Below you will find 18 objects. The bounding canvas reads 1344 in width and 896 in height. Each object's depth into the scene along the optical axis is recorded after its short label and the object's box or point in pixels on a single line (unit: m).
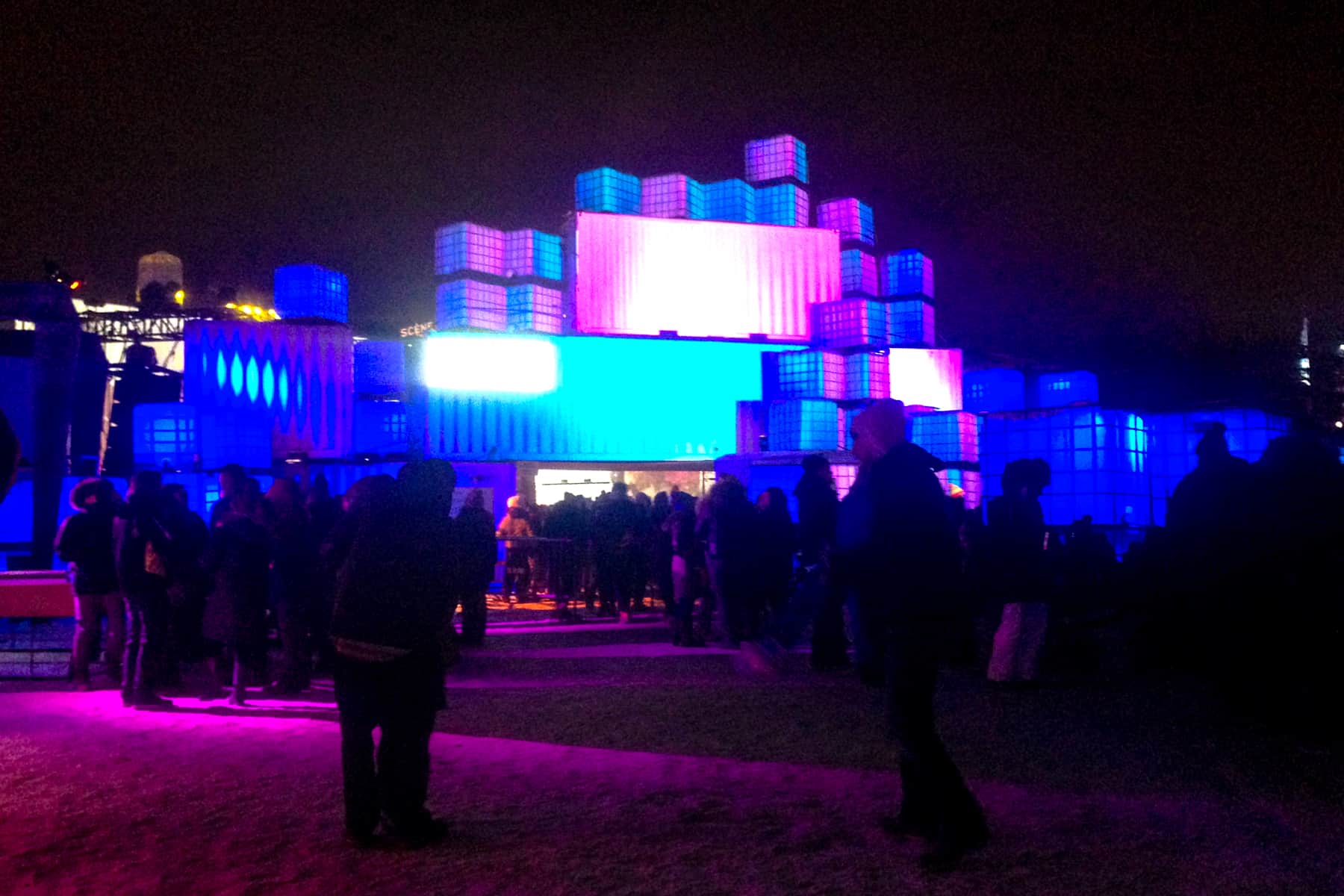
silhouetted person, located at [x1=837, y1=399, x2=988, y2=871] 4.15
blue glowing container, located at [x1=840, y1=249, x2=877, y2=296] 24.16
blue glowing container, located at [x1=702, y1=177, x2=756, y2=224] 23.80
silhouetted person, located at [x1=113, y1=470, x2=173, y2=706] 7.98
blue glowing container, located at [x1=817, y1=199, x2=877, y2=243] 24.31
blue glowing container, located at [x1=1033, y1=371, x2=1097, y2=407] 23.06
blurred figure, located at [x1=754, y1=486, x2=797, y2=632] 10.80
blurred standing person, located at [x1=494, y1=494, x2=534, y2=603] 16.34
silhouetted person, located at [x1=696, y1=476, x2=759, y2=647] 10.66
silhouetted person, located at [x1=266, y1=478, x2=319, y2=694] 8.63
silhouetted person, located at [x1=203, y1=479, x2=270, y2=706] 8.00
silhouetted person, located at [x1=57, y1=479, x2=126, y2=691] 8.55
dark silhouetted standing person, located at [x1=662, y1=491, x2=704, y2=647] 11.41
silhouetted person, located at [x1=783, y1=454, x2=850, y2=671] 9.15
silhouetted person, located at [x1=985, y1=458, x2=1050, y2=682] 8.26
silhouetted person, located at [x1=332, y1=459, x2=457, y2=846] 4.50
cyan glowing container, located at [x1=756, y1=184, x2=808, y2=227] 24.19
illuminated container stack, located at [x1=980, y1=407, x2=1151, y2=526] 16.67
